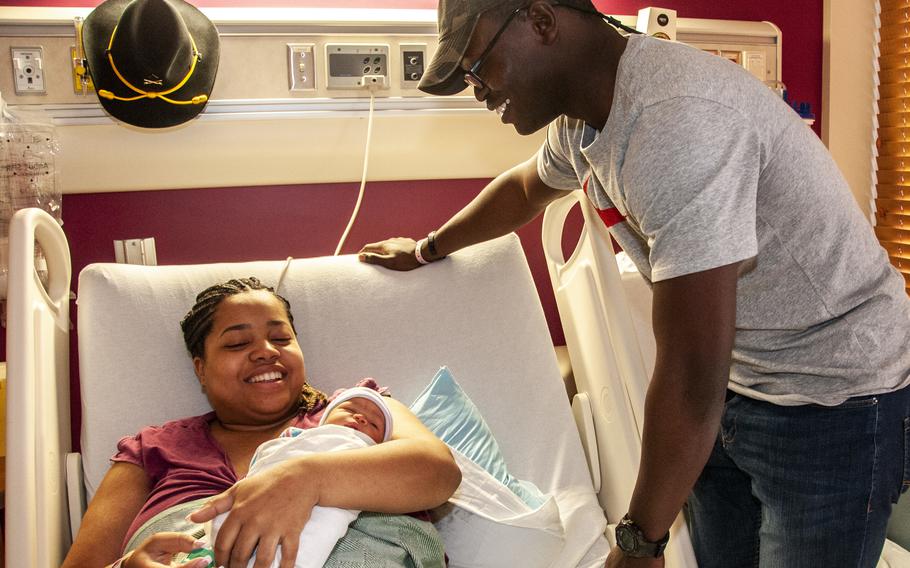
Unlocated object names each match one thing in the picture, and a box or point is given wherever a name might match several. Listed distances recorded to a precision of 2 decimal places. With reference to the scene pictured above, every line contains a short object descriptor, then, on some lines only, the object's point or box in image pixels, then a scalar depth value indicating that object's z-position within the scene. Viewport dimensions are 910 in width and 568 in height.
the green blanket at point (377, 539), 1.42
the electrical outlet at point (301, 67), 2.39
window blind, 2.99
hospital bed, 1.78
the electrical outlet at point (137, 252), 2.26
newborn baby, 1.37
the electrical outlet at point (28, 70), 2.19
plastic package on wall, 2.08
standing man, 1.14
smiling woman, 1.32
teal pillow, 1.87
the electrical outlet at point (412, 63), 2.50
